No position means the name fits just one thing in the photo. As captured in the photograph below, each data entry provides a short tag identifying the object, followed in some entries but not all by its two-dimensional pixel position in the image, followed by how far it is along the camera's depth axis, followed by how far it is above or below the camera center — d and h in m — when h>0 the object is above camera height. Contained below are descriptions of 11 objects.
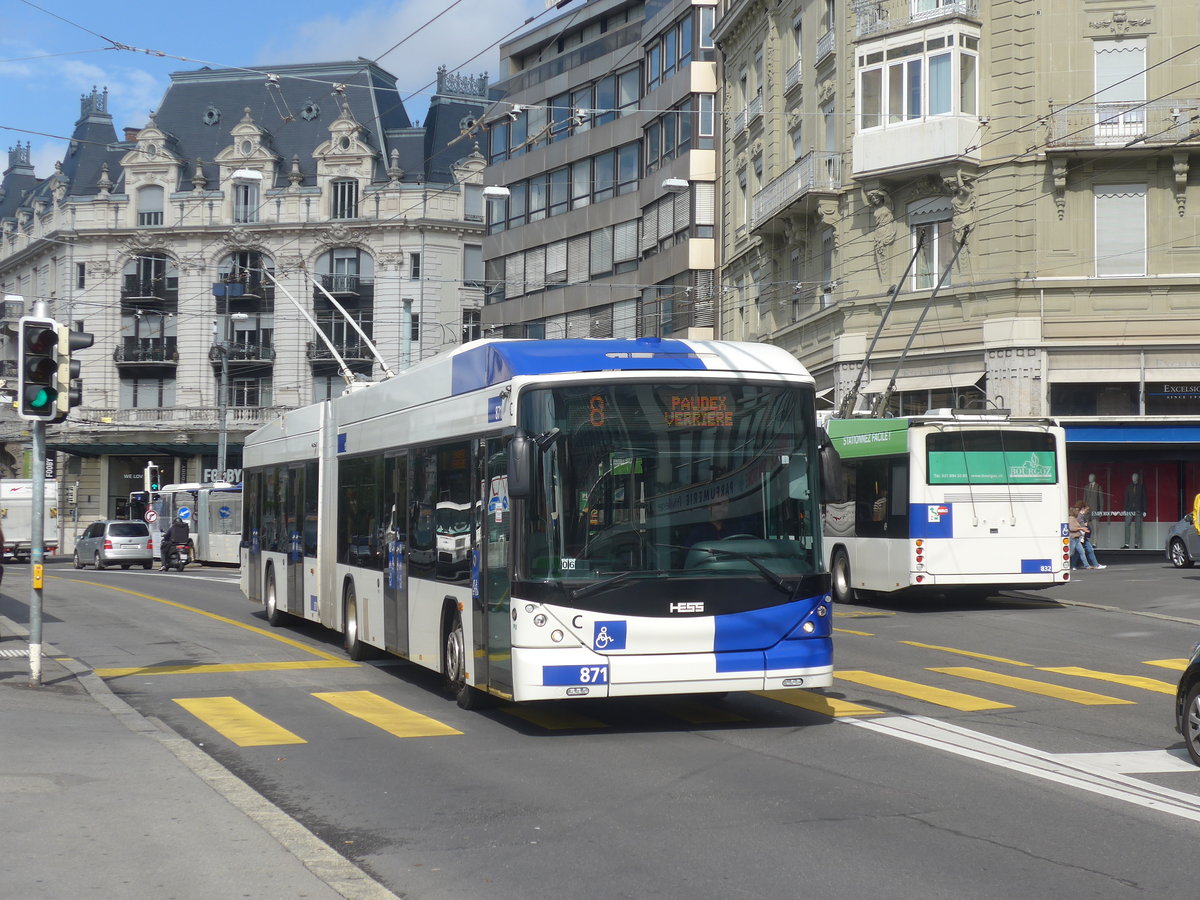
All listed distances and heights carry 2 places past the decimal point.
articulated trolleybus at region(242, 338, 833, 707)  10.48 -0.12
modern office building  47.12 +11.12
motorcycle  45.75 -1.46
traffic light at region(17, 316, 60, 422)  13.16 +1.21
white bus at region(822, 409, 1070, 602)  23.05 +0.06
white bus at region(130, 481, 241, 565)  49.41 -0.37
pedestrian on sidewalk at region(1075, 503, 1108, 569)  33.16 -0.83
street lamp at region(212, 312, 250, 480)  56.41 +2.88
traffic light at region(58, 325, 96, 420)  13.46 +1.25
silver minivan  48.03 -1.22
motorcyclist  45.81 -0.98
